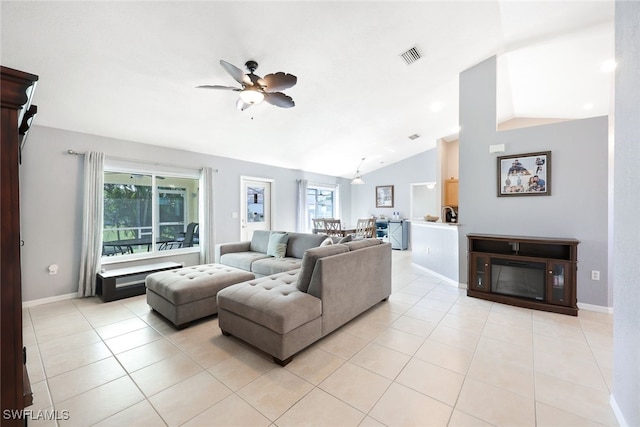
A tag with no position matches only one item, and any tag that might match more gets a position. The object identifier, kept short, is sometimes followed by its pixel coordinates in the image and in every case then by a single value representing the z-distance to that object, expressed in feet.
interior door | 19.24
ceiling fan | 7.90
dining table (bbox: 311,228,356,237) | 20.80
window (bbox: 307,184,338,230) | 26.25
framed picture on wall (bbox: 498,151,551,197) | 11.05
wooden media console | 9.79
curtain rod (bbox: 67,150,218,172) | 11.82
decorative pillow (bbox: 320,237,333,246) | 12.03
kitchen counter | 13.50
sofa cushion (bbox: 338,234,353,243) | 10.47
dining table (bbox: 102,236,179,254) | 13.52
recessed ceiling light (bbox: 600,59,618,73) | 11.31
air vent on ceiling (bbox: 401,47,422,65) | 10.31
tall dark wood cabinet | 2.92
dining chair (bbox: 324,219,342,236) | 20.80
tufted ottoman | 8.65
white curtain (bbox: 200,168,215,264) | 16.25
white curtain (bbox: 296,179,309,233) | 23.19
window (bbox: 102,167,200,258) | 13.47
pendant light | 24.07
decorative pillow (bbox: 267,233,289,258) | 14.06
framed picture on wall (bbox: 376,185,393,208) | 27.14
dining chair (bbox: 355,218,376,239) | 21.65
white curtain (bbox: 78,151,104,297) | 11.85
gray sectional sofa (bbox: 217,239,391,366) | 6.71
